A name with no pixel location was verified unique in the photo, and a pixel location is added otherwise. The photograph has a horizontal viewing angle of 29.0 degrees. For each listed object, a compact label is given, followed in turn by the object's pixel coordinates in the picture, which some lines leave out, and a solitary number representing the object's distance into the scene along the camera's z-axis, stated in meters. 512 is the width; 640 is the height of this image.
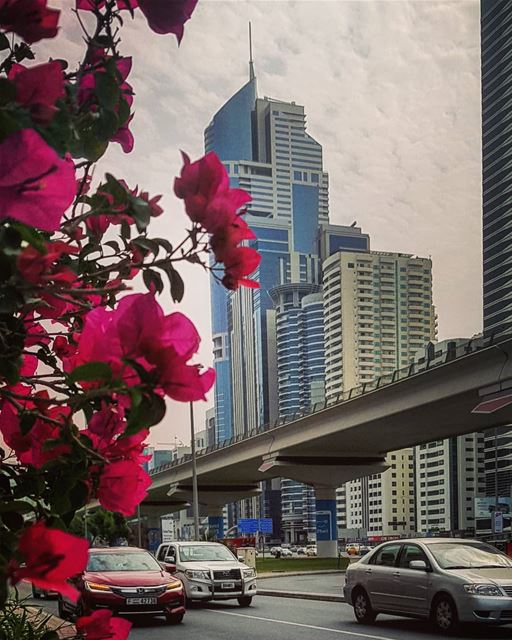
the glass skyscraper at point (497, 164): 155.38
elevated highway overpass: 35.81
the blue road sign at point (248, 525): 80.06
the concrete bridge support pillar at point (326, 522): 65.75
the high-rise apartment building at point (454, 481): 166.62
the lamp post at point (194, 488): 45.16
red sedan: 16.84
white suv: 21.62
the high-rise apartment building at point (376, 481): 189.38
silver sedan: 14.39
